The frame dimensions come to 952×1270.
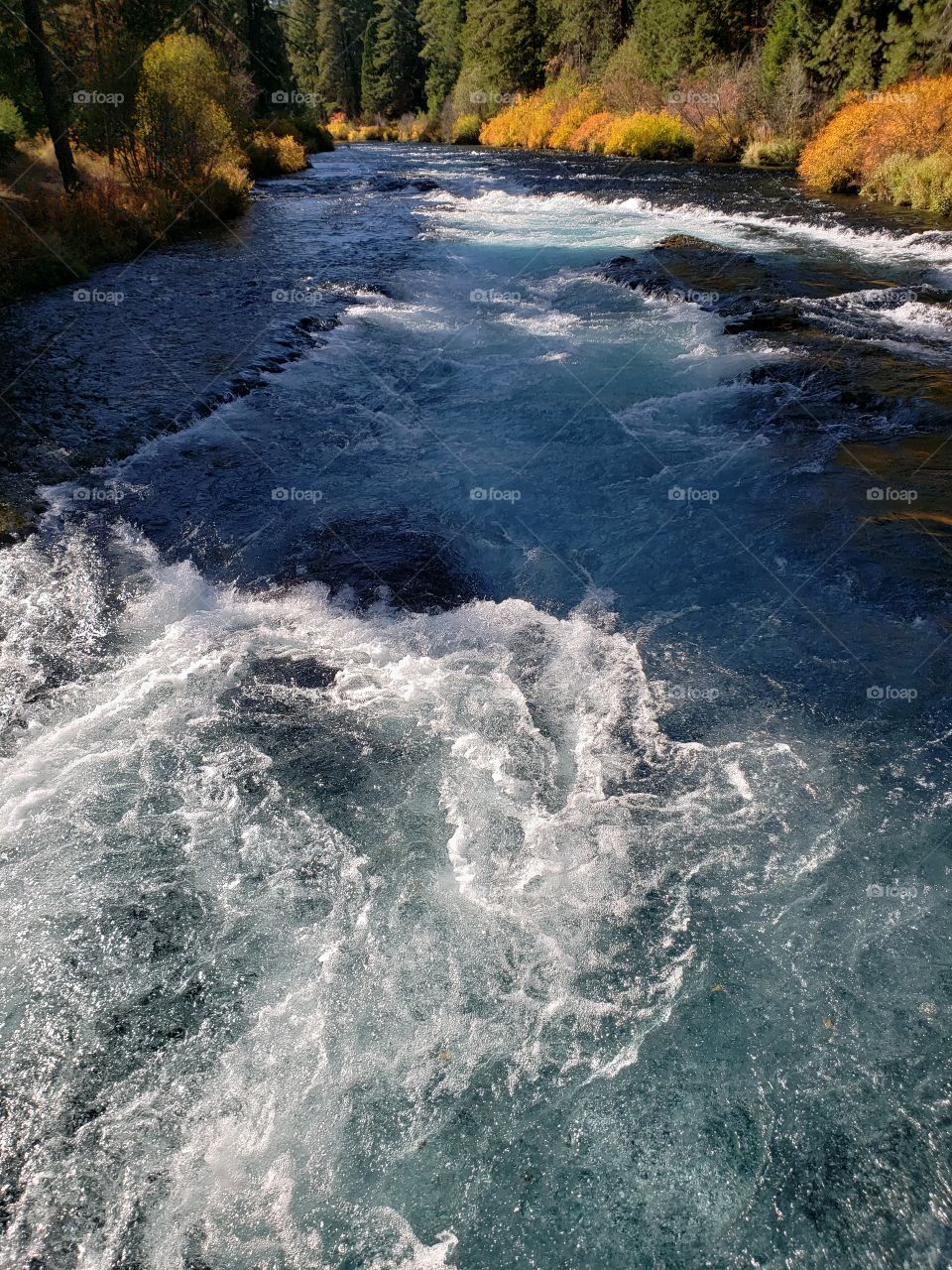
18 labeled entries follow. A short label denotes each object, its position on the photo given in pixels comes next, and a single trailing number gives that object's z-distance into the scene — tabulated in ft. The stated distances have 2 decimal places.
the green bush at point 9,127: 57.70
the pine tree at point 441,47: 200.85
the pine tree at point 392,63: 223.92
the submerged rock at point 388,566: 21.18
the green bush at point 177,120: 60.49
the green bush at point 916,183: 58.42
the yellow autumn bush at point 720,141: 93.71
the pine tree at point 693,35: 113.19
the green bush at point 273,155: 98.53
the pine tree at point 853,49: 82.84
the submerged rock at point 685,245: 53.72
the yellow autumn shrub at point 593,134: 119.03
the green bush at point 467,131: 168.05
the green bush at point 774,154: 85.76
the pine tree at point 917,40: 74.79
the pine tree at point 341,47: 246.06
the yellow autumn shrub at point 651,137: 100.53
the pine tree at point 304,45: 253.03
